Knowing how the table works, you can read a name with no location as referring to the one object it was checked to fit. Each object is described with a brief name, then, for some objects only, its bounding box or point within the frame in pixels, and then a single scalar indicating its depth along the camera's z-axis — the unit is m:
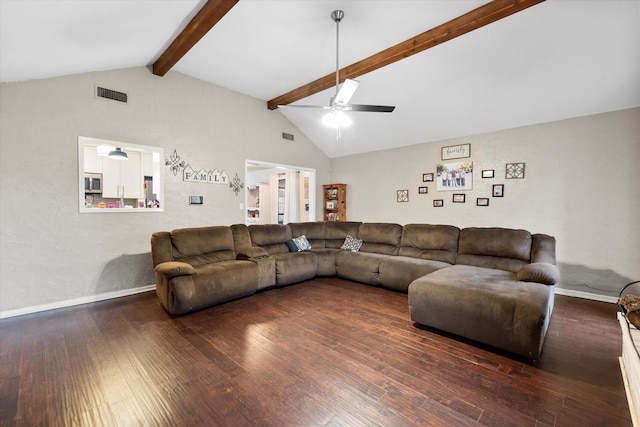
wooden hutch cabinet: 6.95
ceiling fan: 3.01
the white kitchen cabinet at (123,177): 5.36
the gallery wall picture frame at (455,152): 5.06
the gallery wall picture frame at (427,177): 5.54
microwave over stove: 5.21
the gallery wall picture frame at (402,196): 5.91
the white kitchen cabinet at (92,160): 5.18
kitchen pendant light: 4.35
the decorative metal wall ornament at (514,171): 4.48
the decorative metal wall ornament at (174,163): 4.46
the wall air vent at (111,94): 3.77
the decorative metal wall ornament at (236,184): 5.32
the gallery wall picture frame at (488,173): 4.78
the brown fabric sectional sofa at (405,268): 2.40
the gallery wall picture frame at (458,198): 5.12
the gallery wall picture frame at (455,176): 5.05
